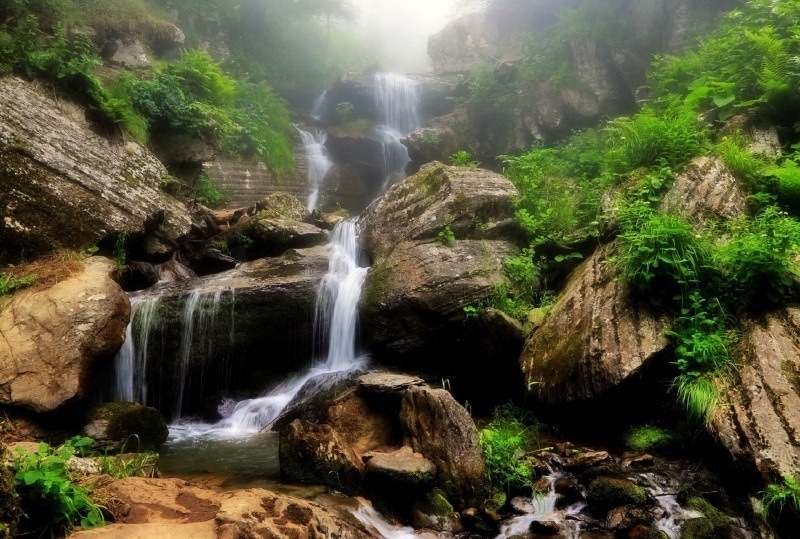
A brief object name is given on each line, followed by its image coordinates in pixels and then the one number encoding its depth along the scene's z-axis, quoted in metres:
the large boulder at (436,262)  7.37
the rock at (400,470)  4.60
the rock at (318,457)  4.96
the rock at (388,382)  6.02
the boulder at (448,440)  4.72
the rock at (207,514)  3.02
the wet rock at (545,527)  4.21
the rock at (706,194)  6.38
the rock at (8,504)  2.59
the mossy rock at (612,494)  4.32
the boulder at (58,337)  5.73
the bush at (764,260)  4.86
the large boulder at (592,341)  5.32
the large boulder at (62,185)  7.39
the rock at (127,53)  13.66
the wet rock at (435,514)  4.35
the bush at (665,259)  5.39
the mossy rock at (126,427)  5.95
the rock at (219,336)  8.22
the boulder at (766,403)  4.01
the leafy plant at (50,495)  2.82
